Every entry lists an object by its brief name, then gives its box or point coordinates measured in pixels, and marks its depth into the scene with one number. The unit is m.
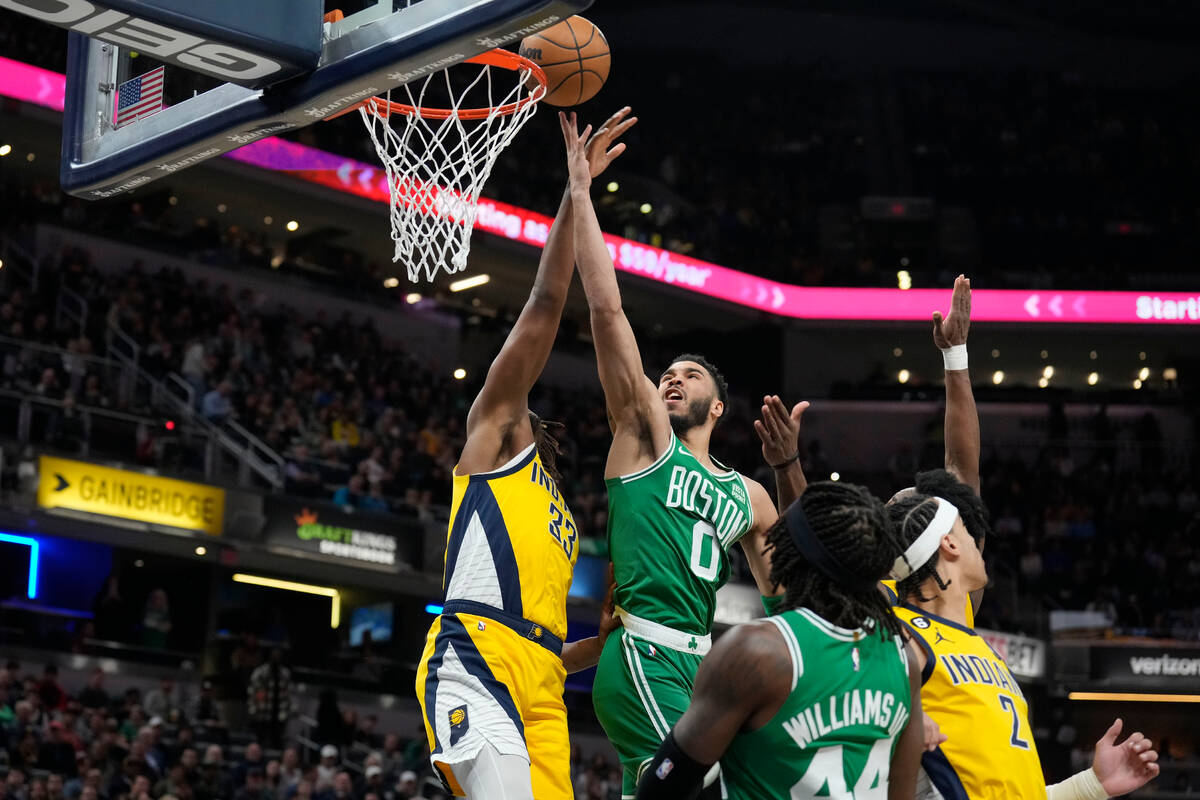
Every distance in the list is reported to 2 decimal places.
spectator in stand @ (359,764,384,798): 14.34
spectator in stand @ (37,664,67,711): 14.79
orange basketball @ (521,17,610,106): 6.27
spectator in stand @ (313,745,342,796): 13.83
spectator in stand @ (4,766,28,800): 12.07
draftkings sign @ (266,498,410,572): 18.06
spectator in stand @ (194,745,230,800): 13.23
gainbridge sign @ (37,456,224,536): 16.30
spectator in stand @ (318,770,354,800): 13.57
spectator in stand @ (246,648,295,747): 16.39
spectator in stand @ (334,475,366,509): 18.70
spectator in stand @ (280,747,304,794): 13.94
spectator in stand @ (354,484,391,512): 18.88
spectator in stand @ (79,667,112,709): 14.99
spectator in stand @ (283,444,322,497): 18.48
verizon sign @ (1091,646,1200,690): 22.25
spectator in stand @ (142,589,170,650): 18.98
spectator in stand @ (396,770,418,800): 14.69
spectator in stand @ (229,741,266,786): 14.08
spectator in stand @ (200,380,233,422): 19.00
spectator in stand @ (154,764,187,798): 12.77
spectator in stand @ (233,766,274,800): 13.68
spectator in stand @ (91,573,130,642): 18.48
